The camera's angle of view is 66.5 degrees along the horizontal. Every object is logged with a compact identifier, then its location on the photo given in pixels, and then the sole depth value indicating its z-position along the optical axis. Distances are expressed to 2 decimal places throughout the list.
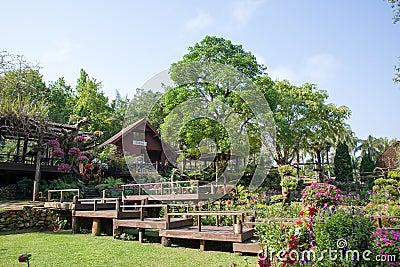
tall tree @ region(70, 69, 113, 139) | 28.83
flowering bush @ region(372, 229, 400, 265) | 4.24
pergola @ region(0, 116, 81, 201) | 13.69
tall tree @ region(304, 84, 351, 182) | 22.06
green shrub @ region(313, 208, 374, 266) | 4.03
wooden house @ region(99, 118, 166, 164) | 23.77
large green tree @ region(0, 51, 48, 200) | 13.68
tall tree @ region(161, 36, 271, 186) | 17.08
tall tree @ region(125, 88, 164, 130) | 22.50
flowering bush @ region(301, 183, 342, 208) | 8.09
